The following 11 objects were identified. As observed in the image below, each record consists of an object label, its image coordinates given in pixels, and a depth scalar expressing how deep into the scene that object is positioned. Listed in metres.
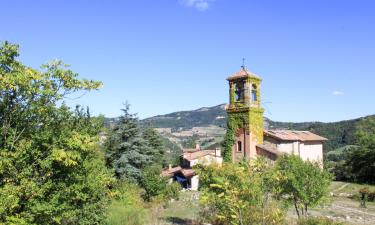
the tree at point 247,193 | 15.19
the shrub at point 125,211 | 22.48
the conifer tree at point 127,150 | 38.53
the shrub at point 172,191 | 35.29
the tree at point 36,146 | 11.17
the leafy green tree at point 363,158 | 53.22
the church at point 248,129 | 42.28
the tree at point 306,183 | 22.52
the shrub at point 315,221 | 17.94
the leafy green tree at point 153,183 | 34.25
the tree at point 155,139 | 58.94
